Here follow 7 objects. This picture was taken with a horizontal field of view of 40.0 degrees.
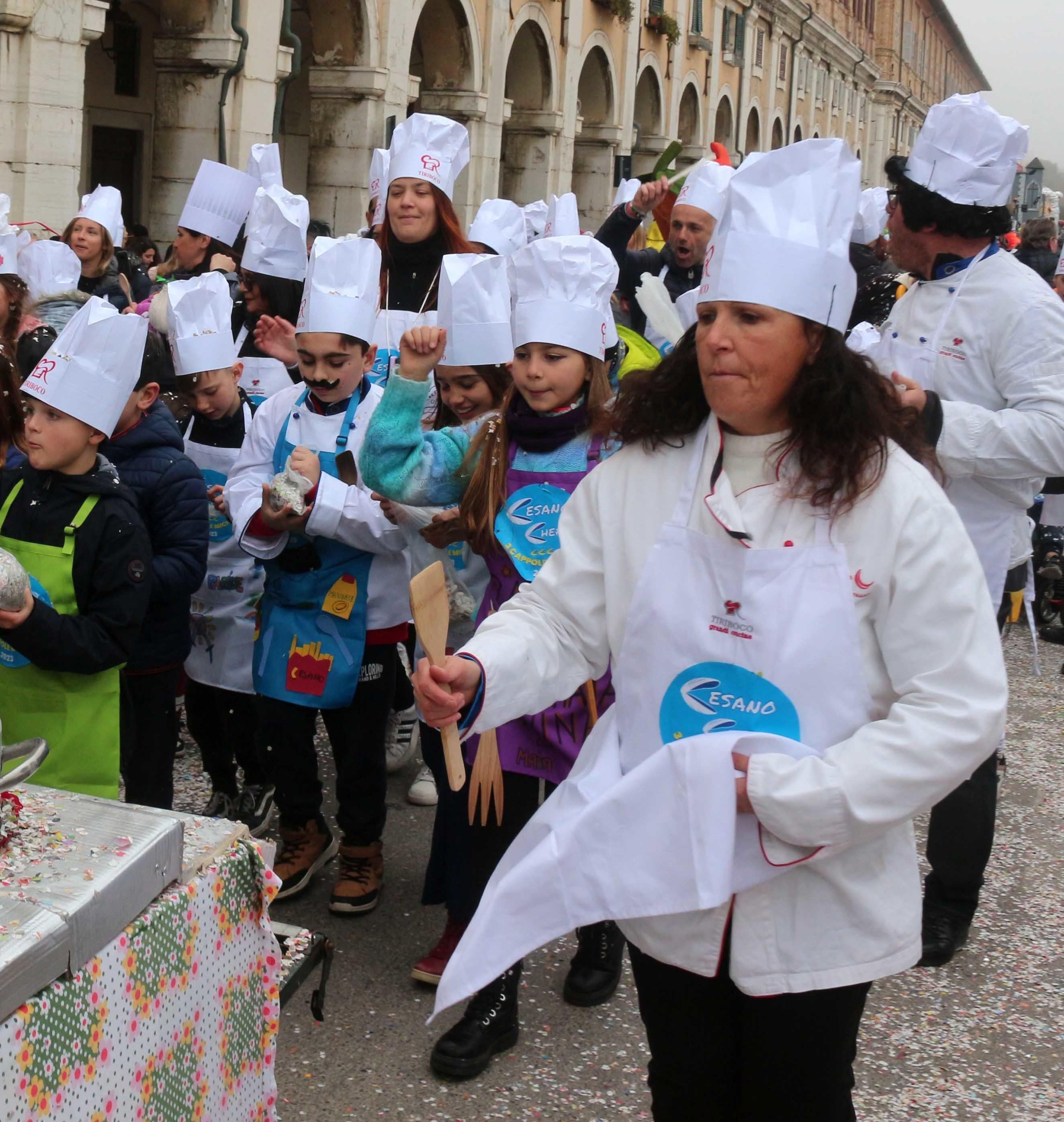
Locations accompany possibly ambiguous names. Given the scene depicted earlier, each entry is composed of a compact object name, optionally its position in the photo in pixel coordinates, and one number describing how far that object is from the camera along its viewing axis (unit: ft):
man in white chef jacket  10.82
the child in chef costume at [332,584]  12.36
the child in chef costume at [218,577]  13.80
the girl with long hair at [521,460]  10.58
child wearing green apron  9.79
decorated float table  5.83
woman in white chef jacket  6.28
